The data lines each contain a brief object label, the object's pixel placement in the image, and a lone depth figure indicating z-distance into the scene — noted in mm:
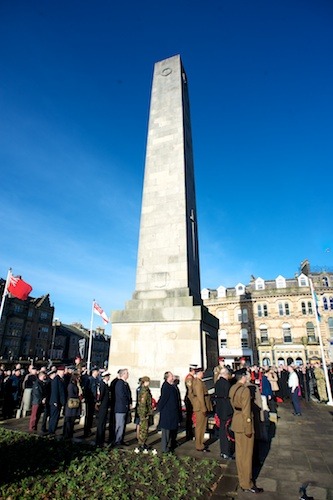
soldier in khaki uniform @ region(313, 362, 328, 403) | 16672
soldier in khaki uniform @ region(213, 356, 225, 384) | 9498
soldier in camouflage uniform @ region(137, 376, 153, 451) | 6676
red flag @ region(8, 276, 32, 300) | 17953
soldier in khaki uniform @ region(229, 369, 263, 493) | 4832
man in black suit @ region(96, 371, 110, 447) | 7062
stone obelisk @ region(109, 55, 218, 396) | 9539
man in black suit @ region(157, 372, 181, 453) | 6543
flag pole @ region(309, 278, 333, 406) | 15697
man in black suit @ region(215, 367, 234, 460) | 6285
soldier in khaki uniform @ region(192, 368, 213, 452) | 6715
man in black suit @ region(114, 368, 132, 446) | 7086
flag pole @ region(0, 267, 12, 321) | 18125
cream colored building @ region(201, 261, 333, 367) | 40281
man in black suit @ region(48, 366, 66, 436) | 8461
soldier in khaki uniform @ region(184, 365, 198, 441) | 7588
